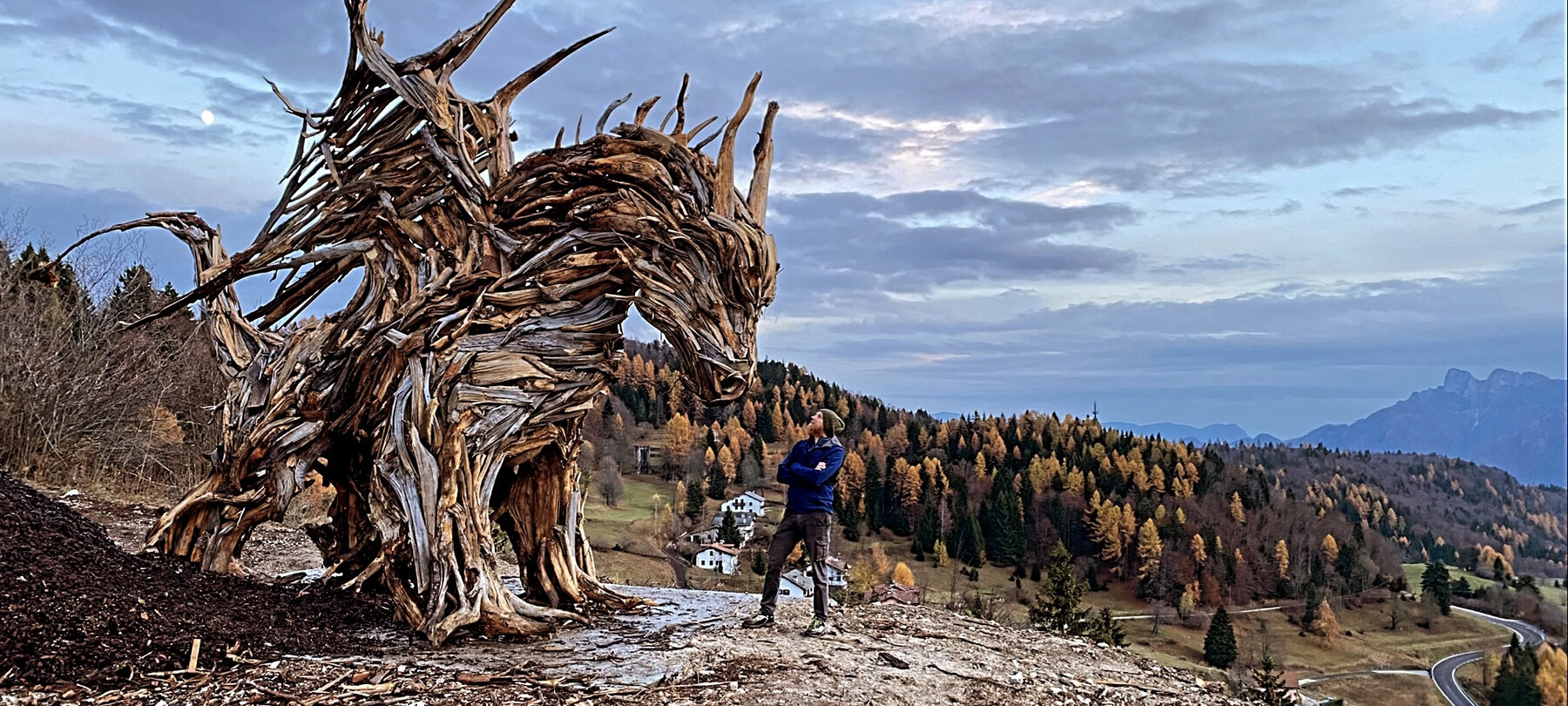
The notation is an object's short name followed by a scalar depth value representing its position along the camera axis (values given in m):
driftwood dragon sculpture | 8.12
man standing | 8.01
